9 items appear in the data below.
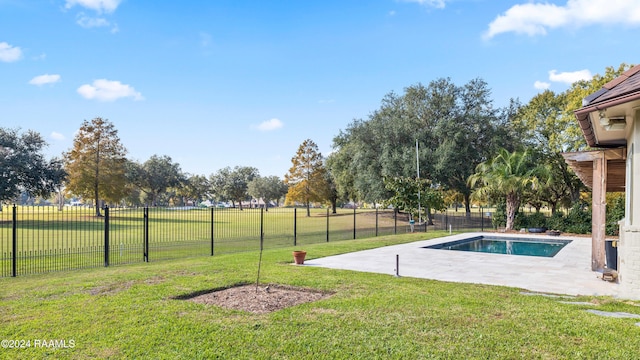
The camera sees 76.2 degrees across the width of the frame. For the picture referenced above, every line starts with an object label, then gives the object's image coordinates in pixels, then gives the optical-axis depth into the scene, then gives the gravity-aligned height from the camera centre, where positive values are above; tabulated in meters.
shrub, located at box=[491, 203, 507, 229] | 24.98 -2.08
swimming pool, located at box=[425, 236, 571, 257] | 17.19 -2.95
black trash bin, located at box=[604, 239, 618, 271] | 9.42 -1.66
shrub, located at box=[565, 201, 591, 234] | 22.58 -2.16
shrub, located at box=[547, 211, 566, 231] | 23.53 -2.30
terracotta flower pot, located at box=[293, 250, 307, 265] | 10.77 -1.95
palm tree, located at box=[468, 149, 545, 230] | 22.64 +0.29
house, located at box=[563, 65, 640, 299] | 6.23 +0.90
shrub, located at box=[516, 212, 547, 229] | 24.32 -2.28
